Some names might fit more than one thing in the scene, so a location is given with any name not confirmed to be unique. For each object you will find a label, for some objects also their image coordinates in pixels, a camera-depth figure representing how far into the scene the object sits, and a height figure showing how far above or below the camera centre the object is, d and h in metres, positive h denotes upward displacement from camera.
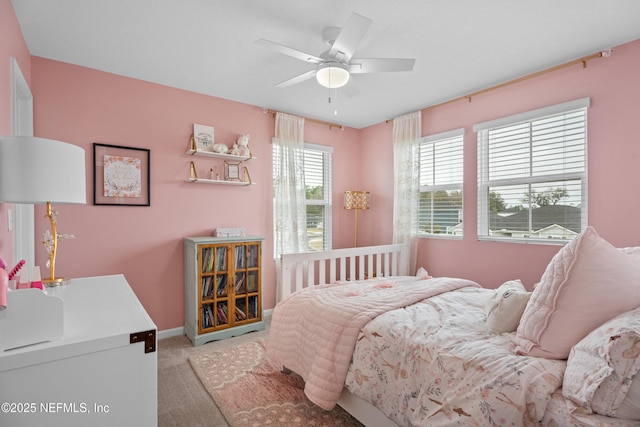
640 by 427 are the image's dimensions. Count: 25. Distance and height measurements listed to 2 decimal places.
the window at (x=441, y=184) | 3.44 +0.32
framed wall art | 2.78 +0.34
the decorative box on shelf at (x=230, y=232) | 3.25 -0.21
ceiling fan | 1.88 +1.01
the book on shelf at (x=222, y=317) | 3.10 -1.05
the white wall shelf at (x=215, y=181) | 3.17 +0.32
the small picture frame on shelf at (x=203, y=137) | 3.24 +0.78
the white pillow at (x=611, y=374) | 0.96 -0.52
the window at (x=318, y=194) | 4.17 +0.24
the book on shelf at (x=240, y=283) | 3.23 -0.74
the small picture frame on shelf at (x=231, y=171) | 3.43 +0.45
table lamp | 1.15 +0.16
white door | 2.02 +0.05
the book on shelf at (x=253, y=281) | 3.31 -0.74
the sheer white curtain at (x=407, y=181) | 3.72 +0.37
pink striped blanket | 1.70 -0.68
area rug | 1.86 -1.23
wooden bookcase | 2.97 -0.76
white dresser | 0.86 -0.49
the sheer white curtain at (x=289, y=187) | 3.77 +0.30
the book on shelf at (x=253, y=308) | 3.32 -1.02
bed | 1.03 -0.61
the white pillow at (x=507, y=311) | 1.54 -0.50
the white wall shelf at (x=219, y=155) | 3.17 +0.60
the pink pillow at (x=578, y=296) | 1.18 -0.33
